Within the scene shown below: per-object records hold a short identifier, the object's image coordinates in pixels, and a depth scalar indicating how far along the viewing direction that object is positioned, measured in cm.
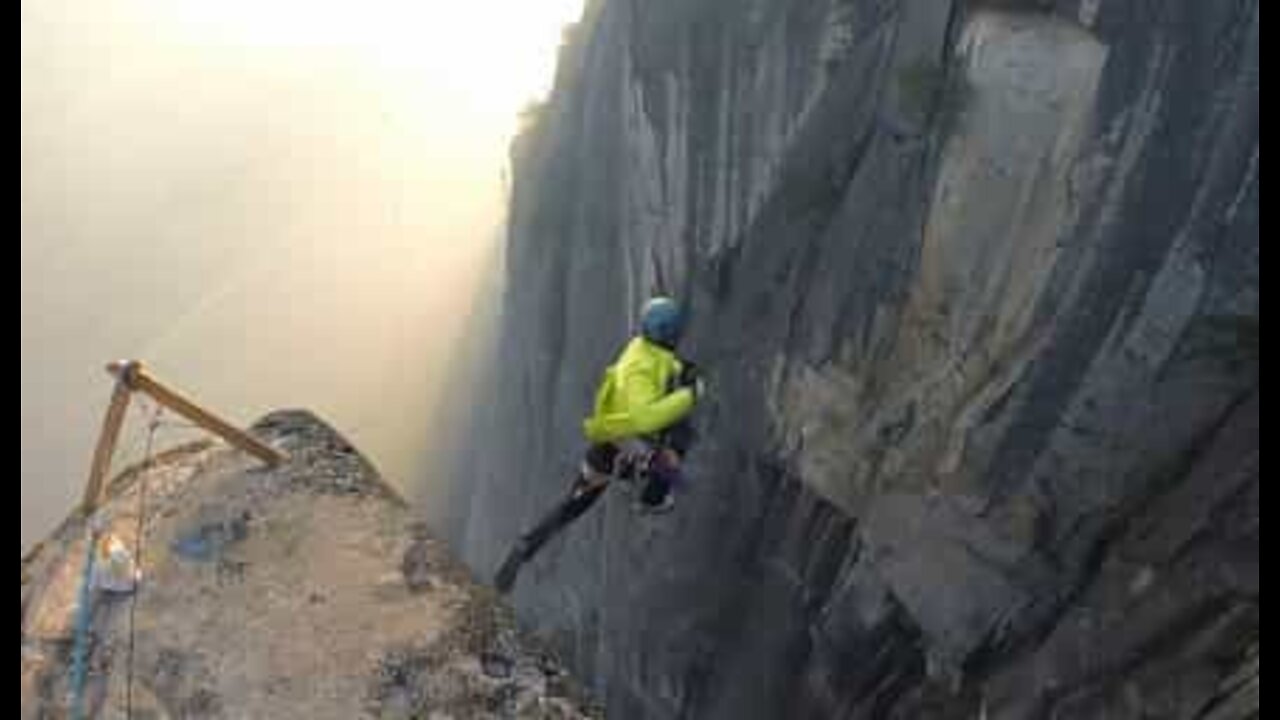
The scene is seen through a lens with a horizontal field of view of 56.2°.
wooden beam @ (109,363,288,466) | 797
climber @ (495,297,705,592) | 863
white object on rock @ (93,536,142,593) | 781
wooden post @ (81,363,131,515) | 795
